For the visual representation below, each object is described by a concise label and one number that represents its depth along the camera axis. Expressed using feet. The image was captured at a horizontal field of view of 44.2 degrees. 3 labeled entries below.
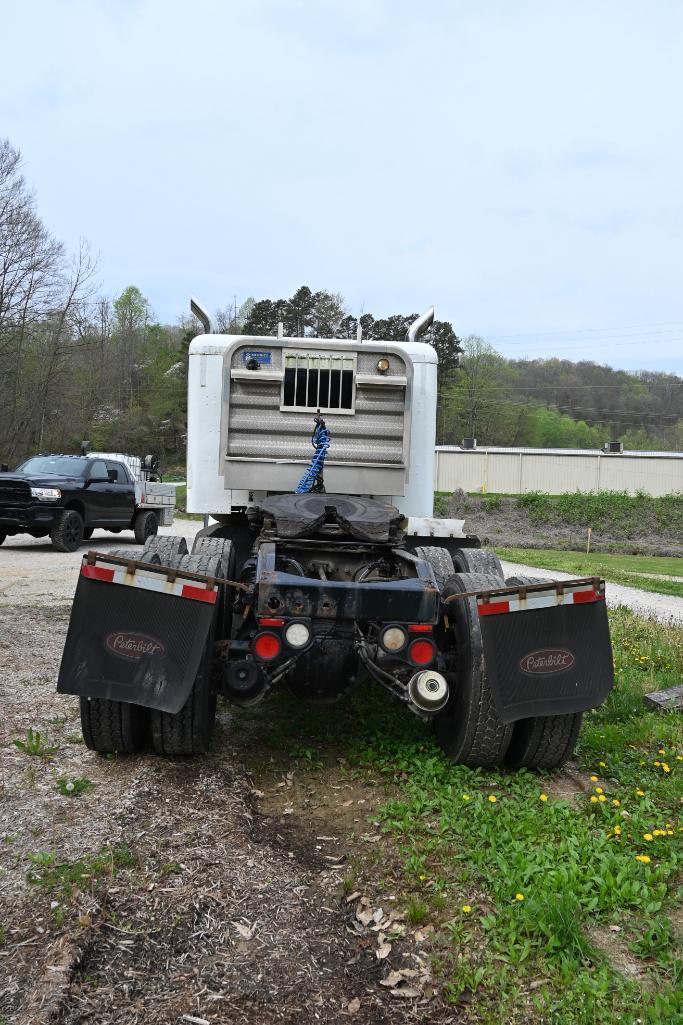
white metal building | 143.54
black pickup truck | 49.60
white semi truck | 13.06
